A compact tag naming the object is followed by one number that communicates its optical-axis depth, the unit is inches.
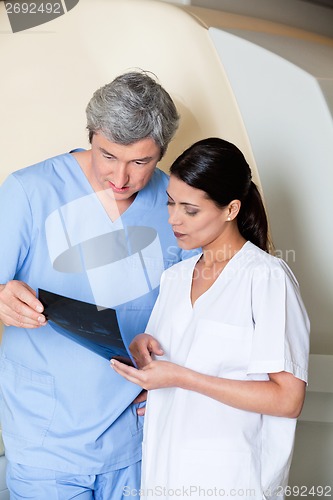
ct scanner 64.4
